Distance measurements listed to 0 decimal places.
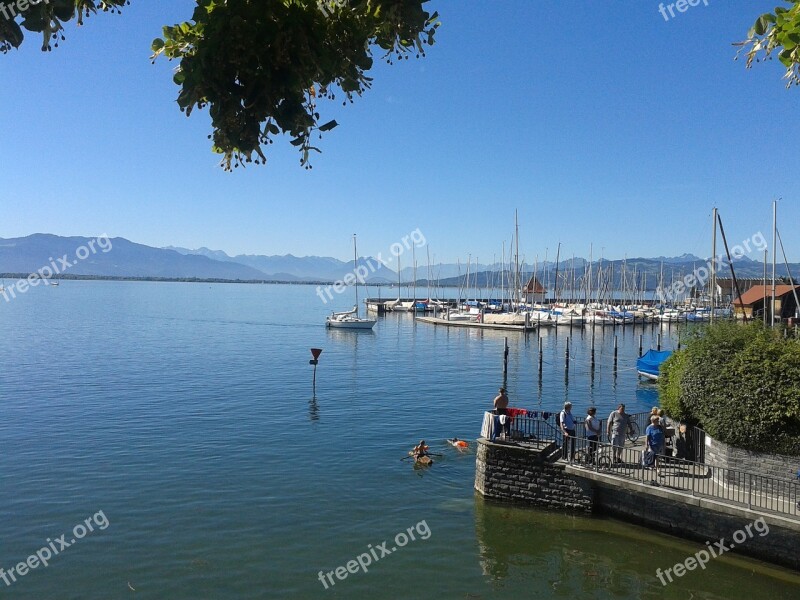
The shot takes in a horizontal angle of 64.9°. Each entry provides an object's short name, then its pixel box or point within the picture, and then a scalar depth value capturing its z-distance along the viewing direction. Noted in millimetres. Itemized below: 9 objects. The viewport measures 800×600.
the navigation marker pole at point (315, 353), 35975
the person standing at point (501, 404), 21000
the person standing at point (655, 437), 17891
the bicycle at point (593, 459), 18188
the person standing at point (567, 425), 18875
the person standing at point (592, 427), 19859
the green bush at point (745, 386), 16078
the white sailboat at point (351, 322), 86362
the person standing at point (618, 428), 19656
